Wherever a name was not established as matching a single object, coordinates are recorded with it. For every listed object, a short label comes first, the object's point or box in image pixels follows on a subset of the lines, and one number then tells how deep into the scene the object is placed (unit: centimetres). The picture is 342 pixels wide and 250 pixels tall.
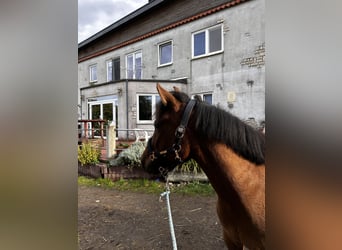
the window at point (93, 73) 1303
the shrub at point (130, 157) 504
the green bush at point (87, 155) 548
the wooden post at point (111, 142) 562
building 711
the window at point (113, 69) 1173
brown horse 134
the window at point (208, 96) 826
